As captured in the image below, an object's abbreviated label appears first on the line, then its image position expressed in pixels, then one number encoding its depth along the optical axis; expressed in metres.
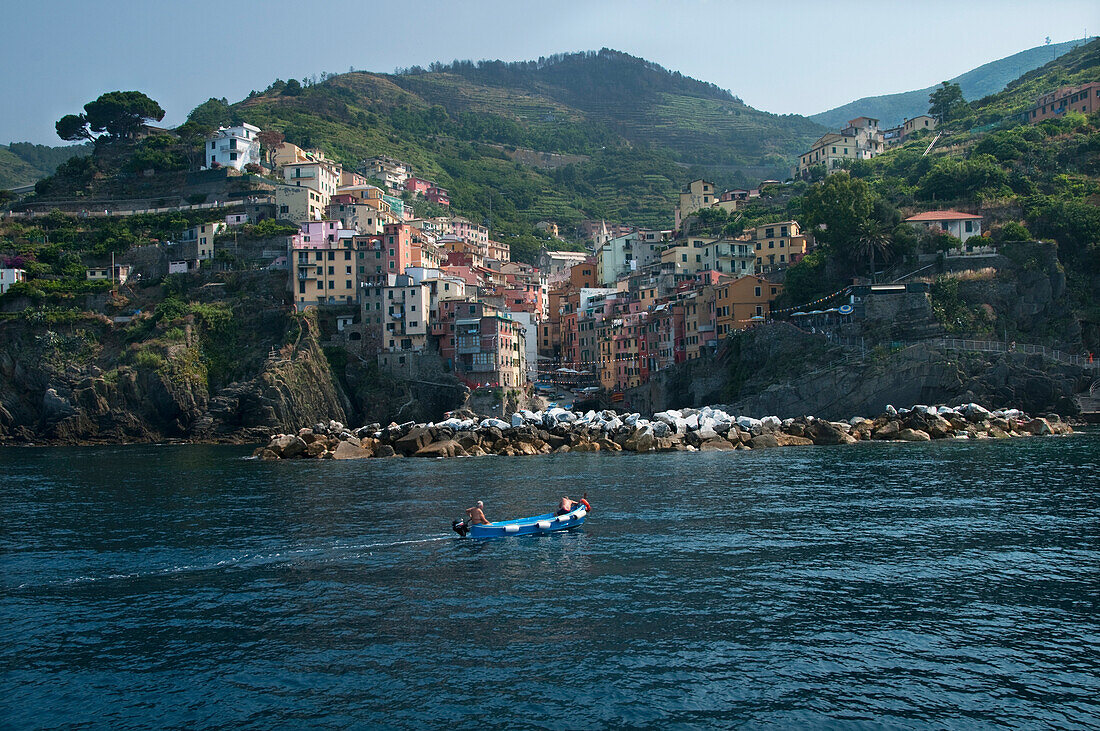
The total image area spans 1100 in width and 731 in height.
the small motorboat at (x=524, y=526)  27.09
